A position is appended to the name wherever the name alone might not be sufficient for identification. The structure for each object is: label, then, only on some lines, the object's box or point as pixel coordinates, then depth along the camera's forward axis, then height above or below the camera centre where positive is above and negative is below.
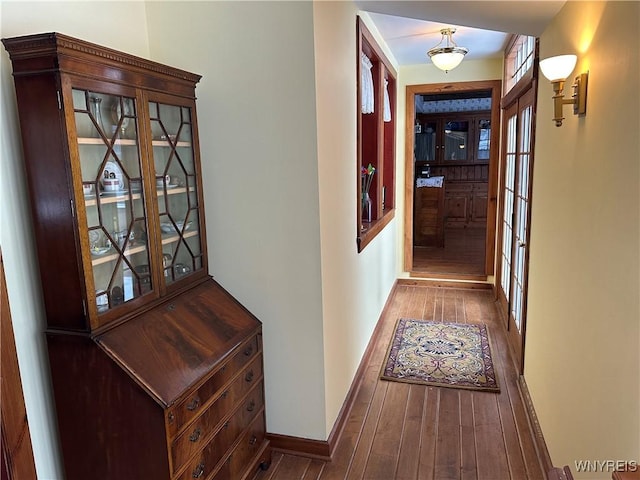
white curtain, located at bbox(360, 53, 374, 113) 3.28 +0.56
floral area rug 3.25 -1.52
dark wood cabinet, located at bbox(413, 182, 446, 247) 7.05 -0.92
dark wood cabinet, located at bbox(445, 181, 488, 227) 9.11 -0.90
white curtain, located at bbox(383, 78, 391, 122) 4.29 +0.51
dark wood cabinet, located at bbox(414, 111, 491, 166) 9.05 +0.43
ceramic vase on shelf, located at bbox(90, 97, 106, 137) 1.63 +0.21
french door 3.11 -0.46
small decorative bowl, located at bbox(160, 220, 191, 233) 2.02 -0.26
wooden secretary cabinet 1.54 -0.39
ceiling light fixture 3.74 +0.86
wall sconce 1.76 +0.29
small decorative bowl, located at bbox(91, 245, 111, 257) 1.69 -0.29
